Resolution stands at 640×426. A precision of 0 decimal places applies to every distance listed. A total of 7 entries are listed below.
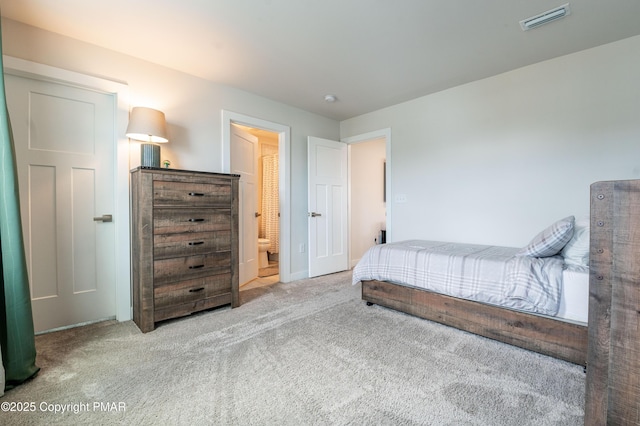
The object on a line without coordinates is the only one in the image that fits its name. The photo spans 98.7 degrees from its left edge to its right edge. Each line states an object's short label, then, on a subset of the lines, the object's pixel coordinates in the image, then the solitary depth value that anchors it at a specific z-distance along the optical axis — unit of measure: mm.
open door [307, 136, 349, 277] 3969
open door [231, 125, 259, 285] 3426
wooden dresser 2221
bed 1722
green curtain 1488
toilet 4613
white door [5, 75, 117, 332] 2137
